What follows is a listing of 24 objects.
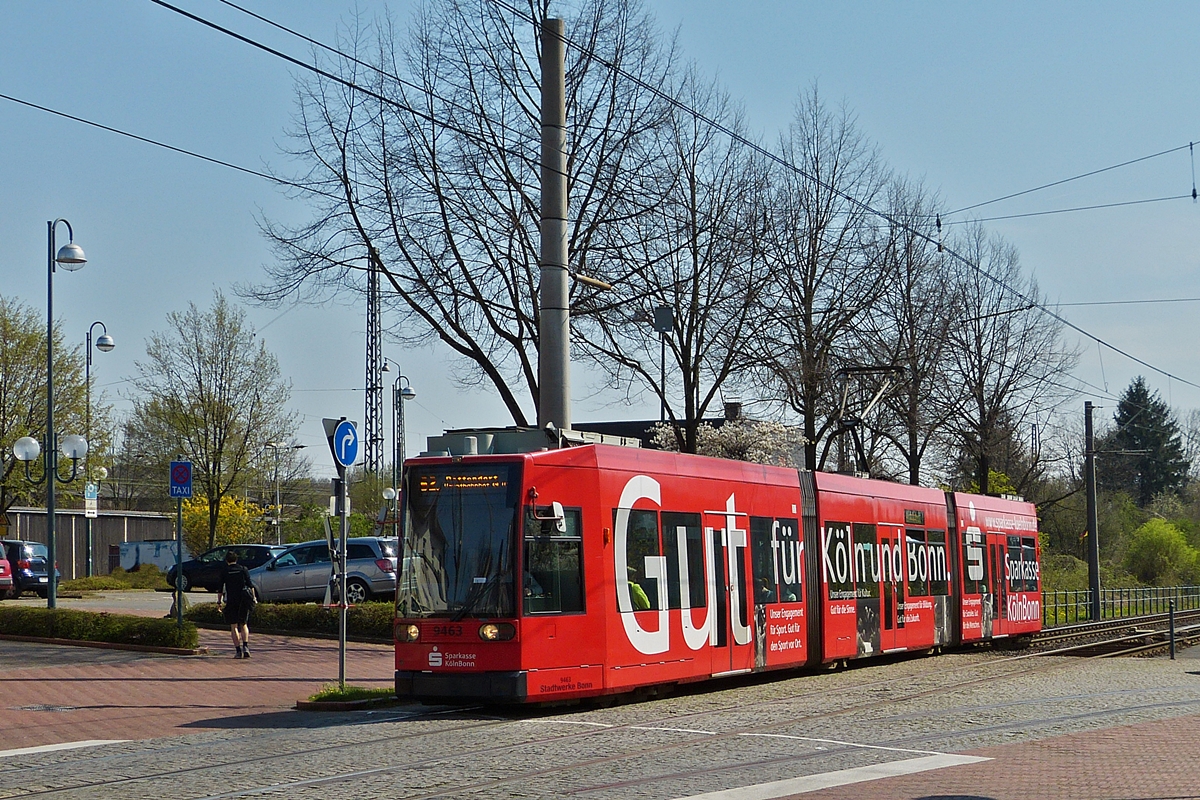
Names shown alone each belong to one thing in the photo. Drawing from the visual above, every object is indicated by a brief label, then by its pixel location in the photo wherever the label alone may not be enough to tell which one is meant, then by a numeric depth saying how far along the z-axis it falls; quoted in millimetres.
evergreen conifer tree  96875
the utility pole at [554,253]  19141
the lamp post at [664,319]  24188
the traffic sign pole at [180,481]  20781
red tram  14742
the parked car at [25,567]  38156
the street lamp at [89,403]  42156
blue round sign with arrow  17047
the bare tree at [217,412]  46219
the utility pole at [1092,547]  42281
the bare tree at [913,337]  35031
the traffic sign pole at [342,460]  16781
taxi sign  20797
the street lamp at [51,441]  27781
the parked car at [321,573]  31141
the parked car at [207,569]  36594
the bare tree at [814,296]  30766
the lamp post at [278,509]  47781
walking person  21688
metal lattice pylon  51741
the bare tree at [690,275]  24641
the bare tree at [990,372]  42406
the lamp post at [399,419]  61659
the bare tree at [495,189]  23703
